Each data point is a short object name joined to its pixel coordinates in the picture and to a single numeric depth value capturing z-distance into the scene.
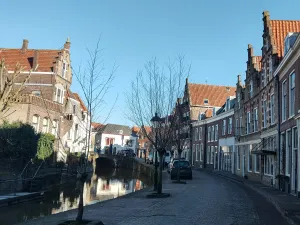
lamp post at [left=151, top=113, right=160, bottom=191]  20.11
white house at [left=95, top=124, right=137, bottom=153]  83.04
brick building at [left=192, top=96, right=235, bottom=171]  36.03
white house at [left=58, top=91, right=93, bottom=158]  38.69
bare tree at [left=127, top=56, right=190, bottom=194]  17.88
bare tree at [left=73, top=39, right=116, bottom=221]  9.16
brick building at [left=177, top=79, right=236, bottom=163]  52.47
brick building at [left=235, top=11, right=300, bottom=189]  20.56
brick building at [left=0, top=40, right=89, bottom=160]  29.86
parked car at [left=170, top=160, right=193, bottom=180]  27.55
